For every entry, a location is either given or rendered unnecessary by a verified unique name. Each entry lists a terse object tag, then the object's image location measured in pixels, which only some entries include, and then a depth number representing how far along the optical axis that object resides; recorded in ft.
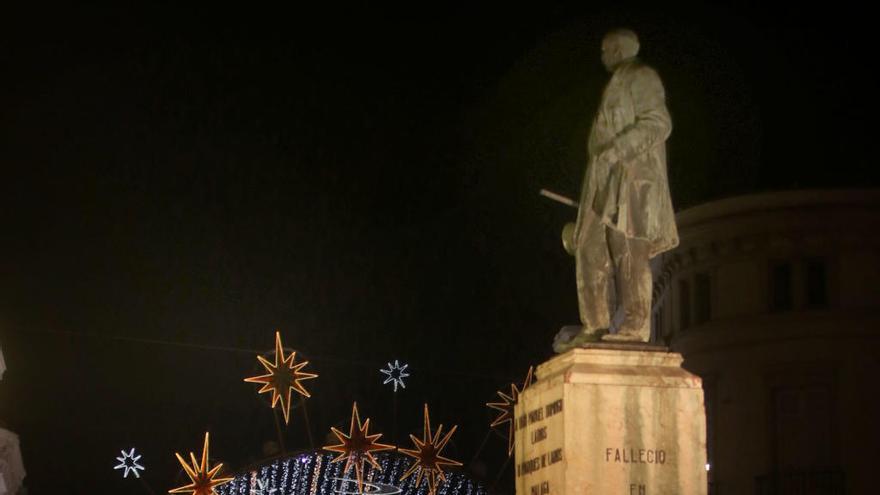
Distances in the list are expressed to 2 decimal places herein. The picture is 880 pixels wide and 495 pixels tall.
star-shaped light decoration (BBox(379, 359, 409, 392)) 127.27
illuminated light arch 141.28
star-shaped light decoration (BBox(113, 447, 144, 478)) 131.03
